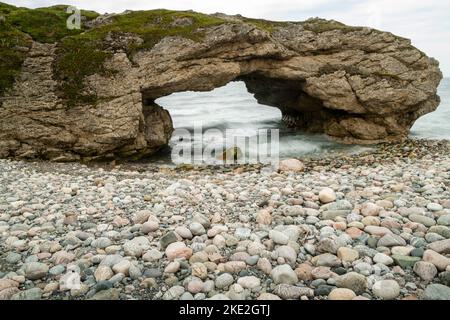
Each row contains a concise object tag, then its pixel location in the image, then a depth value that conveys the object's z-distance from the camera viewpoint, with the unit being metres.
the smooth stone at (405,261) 4.10
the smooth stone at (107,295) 3.66
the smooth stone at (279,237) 4.77
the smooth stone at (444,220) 5.12
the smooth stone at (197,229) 5.21
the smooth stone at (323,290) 3.67
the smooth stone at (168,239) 4.80
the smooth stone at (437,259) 3.96
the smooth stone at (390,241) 4.57
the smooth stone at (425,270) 3.86
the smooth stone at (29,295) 3.65
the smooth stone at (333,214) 5.63
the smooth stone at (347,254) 4.28
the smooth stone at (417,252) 4.27
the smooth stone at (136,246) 4.58
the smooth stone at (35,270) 4.09
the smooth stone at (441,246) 4.28
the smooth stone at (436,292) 3.48
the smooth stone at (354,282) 3.71
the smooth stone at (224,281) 3.87
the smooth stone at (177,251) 4.48
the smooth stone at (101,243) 4.85
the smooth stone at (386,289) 3.58
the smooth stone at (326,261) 4.21
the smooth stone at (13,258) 4.50
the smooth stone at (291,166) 11.39
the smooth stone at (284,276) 3.89
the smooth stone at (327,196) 6.48
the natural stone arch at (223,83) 11.74
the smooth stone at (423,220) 5.16
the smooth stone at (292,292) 3.64
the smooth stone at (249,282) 3.84
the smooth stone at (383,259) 4.17
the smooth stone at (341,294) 3.55
